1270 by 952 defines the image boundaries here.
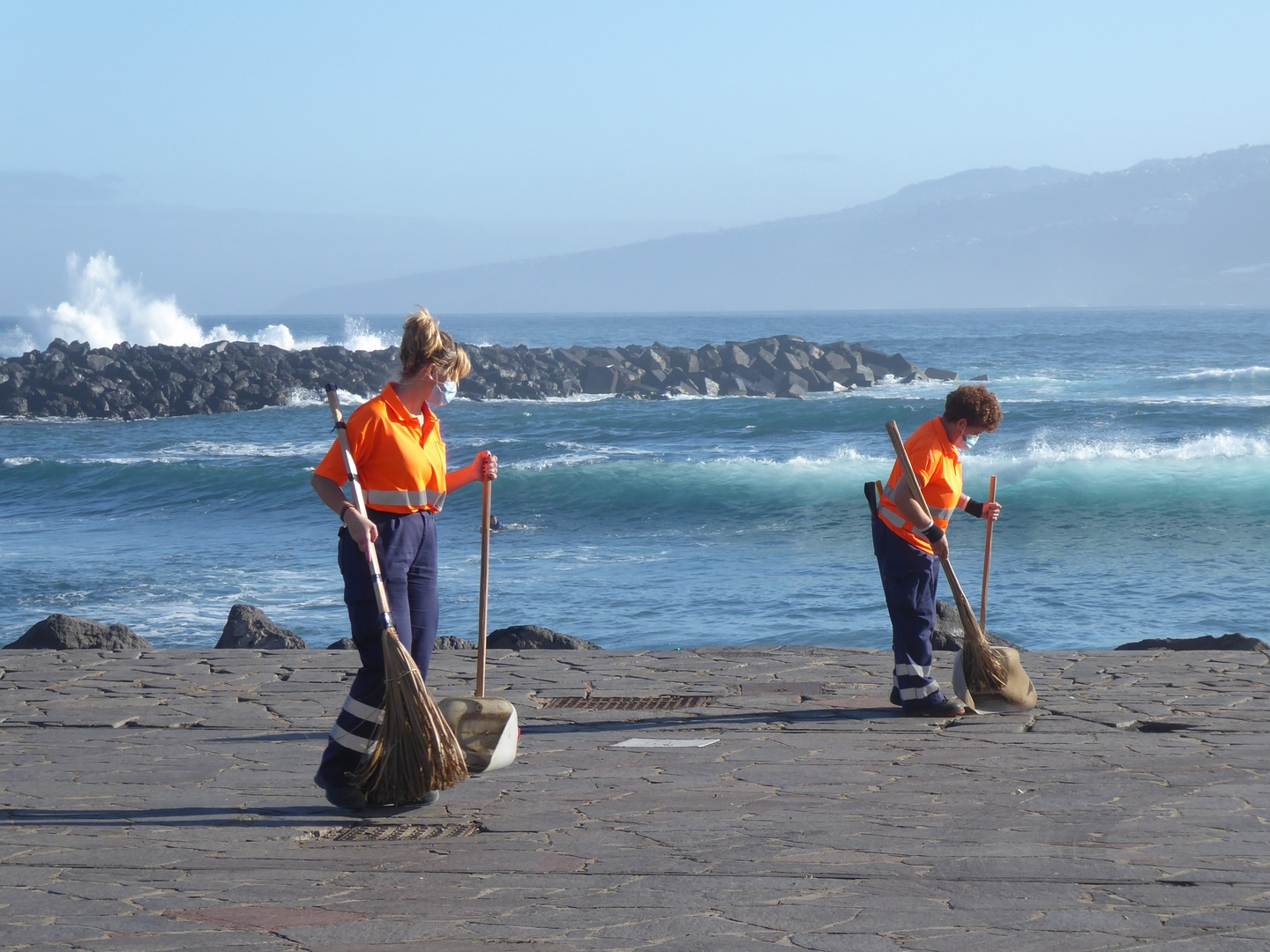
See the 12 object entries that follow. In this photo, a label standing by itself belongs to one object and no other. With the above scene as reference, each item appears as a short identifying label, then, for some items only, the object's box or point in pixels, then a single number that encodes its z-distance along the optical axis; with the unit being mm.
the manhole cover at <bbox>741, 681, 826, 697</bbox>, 14547
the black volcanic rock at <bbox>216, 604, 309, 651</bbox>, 19812
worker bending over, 12805
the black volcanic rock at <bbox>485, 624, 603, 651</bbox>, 18812
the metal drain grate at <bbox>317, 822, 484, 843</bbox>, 9062
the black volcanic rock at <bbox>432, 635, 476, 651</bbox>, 18922
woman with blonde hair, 9437
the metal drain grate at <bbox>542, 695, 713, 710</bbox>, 13875
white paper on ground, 11961
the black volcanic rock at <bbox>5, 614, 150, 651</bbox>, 18750
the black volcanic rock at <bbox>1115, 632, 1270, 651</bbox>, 18219
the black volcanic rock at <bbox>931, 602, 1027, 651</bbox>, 18437
